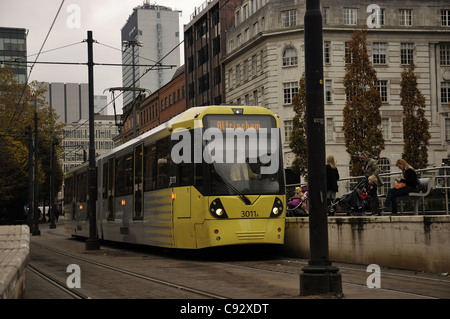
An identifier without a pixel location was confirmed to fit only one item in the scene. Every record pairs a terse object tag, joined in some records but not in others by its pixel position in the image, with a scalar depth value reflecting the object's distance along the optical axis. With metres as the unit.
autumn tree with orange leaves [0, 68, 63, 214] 55.19
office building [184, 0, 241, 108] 69.00
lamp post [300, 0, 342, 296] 9.58
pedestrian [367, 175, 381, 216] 16.73
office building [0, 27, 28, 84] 136.12
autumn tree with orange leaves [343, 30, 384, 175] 43.50
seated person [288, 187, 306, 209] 20.29
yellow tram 16.42
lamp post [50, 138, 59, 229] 52.78
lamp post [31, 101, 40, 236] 41.38
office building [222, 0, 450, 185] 55.94
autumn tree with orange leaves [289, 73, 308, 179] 45.47
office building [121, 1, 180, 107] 185.81
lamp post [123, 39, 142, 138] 47.76
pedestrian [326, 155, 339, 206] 18.25
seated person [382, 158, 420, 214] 15.53
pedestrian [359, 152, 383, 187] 17.34
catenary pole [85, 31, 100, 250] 23.61
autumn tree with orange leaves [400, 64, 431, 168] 45.25
